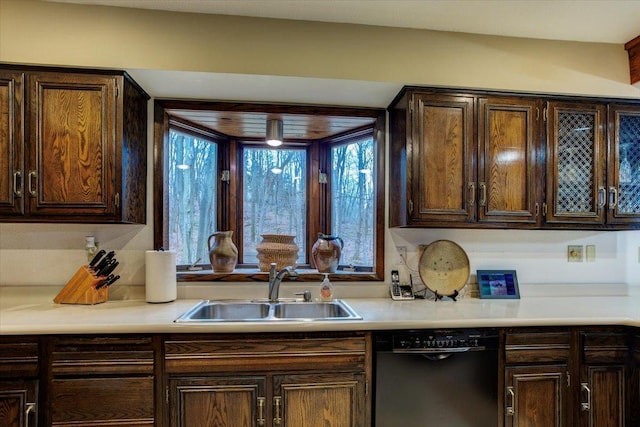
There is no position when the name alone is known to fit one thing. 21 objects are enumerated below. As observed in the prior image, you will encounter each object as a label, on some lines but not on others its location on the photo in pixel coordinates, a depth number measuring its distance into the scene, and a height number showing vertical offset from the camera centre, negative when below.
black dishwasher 1.73 -0.78
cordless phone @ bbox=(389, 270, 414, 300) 2.27 -0.48
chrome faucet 2.16 -0.40
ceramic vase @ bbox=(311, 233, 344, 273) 2.35 -0.27
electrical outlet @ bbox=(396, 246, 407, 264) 2.36 -0.27
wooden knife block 2.01 -0.43
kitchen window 2.38 +0.18
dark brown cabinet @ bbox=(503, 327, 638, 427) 1.79 -0.81
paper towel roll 2.05 -0.35
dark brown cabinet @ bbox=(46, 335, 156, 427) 1.60 -0.73
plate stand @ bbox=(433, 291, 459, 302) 2.25 -0.51
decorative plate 2.30 -0.35
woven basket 2.38 -0.26
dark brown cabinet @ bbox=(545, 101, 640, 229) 2.12 +0.25
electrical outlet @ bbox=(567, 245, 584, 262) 2.46 -0.28
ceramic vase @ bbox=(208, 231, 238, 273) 2.31 -0.26
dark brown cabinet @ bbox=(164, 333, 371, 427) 1.64 -0.76
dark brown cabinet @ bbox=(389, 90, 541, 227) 2.04 +0.28
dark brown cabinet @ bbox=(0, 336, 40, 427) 1.58 -0.73
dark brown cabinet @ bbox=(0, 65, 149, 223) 1.79 +0.32
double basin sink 2.13 -0.56
